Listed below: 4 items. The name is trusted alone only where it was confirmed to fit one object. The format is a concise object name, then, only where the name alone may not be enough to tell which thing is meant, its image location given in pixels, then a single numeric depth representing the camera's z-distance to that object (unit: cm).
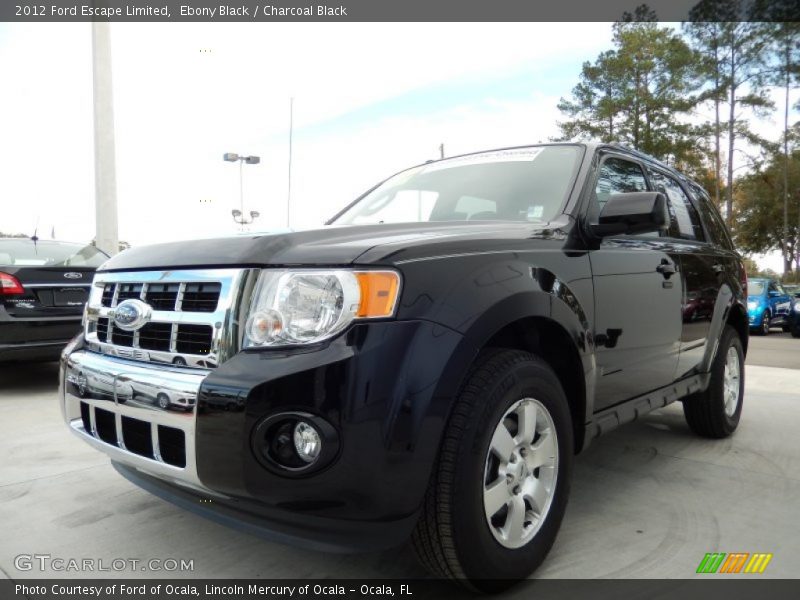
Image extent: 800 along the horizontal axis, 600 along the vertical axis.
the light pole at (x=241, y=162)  1718
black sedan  522
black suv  173
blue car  1584
